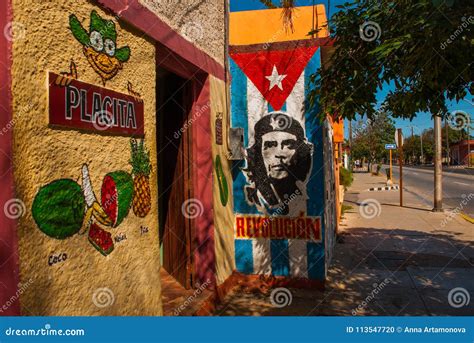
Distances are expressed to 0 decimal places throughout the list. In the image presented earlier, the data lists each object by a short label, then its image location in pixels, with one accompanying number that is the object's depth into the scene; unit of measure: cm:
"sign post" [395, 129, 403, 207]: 1352
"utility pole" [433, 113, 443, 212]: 1194
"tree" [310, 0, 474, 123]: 337
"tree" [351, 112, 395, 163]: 3944
